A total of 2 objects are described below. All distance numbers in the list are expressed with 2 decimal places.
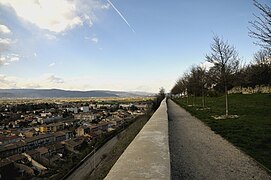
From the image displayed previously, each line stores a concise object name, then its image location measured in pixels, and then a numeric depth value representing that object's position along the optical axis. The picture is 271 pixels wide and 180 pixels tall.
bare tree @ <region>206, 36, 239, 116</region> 13.18
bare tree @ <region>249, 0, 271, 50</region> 5.33
